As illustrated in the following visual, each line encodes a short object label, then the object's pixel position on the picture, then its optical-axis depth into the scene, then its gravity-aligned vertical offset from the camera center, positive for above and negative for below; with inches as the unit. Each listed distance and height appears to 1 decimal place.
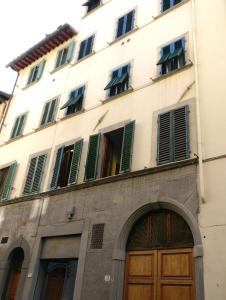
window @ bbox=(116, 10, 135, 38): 536.7 +439.8
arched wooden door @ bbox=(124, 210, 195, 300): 299.0 +64.2
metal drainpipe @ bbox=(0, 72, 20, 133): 672.1 +373.1
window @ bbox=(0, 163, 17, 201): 526.9 +203.7
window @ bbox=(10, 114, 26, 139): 610.2 +315.7
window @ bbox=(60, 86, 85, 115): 517.4 +306.0
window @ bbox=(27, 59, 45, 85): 674.9 +451.3
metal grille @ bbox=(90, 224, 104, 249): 363.7 +89.9
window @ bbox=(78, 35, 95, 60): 586.4 +436.7
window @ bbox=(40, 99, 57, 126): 559.8 +317.1
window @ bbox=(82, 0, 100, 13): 657.6 +560.2
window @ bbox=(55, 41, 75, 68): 623.4 +454.4
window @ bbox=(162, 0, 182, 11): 487.5 +428.7
